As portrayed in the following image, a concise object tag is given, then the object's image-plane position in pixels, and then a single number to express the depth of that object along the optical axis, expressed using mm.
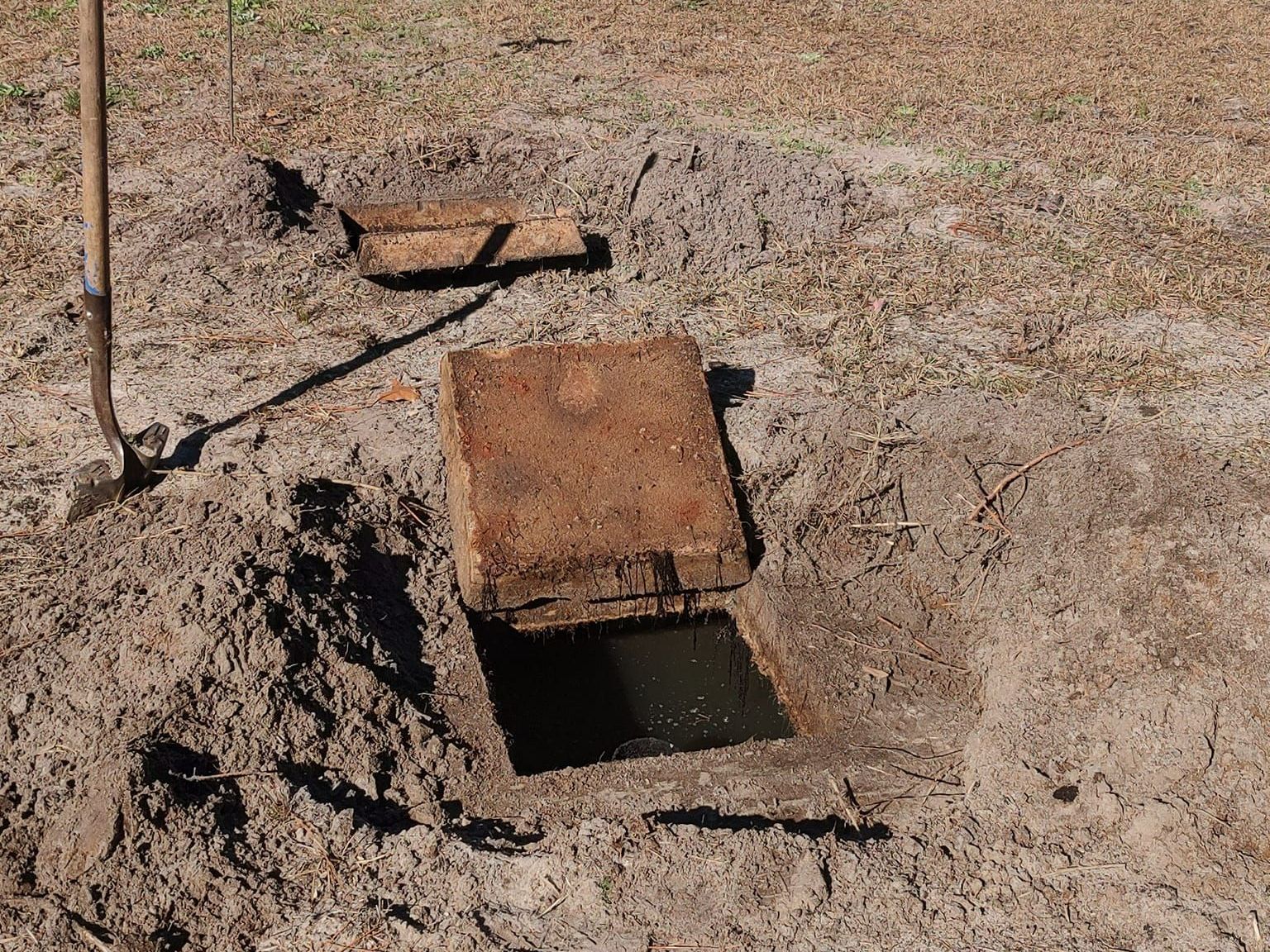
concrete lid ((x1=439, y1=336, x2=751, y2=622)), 4320
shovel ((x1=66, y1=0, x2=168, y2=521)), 3916
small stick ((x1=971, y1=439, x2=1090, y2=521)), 4434
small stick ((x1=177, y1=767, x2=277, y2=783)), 3271
